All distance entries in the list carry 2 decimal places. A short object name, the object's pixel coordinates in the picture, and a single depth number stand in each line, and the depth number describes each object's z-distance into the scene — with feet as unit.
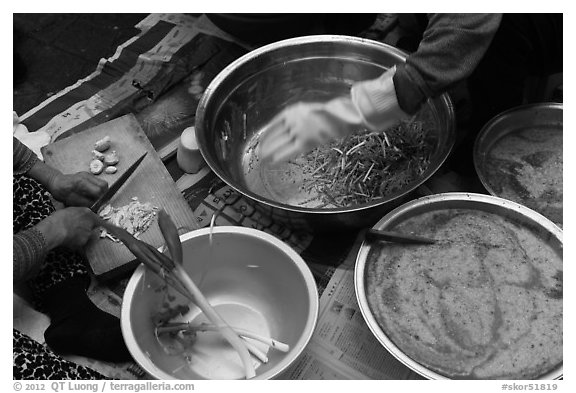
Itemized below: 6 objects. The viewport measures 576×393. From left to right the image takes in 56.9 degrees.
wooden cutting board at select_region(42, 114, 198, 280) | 5.81
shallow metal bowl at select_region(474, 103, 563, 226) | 6.37
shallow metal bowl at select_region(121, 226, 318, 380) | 4.77
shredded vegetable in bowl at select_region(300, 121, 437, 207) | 6.39
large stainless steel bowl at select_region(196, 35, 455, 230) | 6.24
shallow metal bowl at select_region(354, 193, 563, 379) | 5.07
